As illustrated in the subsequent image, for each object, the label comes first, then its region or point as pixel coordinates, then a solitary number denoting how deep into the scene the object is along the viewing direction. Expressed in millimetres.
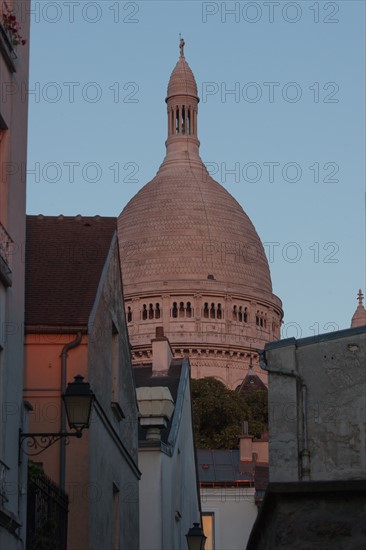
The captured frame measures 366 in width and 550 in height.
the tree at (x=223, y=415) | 82125
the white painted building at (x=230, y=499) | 36250
